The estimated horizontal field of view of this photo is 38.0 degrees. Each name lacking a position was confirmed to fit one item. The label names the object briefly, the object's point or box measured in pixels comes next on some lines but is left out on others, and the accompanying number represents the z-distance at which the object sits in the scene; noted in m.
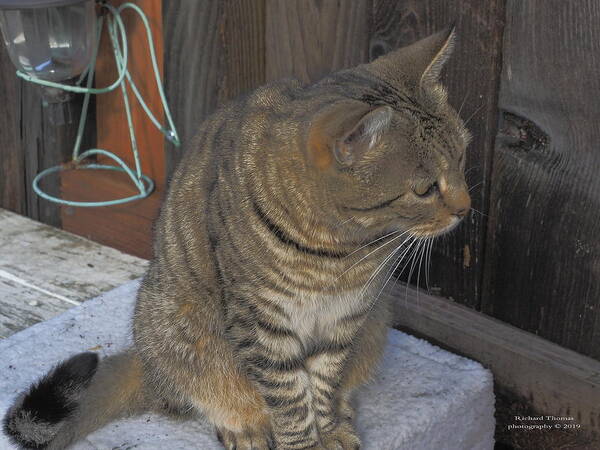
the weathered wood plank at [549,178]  2.19
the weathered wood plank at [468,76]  2.32
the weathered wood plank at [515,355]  2.41
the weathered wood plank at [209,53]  2.71
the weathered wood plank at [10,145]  3.47
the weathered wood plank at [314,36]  2.56
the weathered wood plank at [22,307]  2.86
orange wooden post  3.21
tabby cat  1.84
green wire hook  3.06
